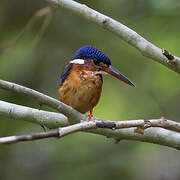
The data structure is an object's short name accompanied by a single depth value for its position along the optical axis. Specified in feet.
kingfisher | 26.12
